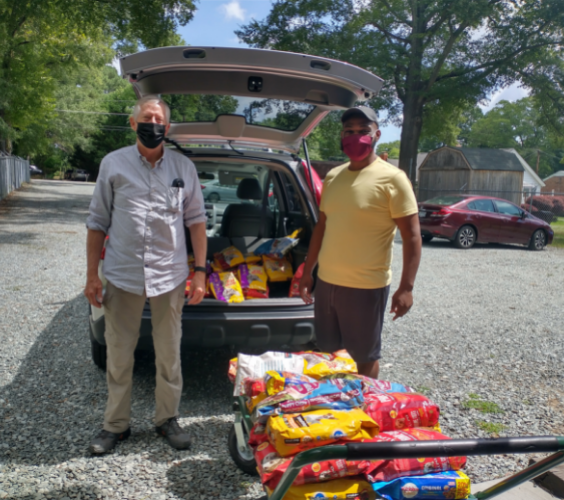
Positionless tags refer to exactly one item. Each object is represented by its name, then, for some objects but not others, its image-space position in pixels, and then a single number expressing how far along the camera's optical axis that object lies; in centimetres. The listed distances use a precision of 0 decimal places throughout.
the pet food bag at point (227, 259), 439
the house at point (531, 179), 5889
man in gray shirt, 285
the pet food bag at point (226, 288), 376
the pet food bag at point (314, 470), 190
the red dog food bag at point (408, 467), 192
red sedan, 1420
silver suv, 288
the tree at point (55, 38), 1220
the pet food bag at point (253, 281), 407
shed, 3622
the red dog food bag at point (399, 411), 221
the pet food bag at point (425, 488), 188
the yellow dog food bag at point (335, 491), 188
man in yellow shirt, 273
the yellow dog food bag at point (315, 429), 195
